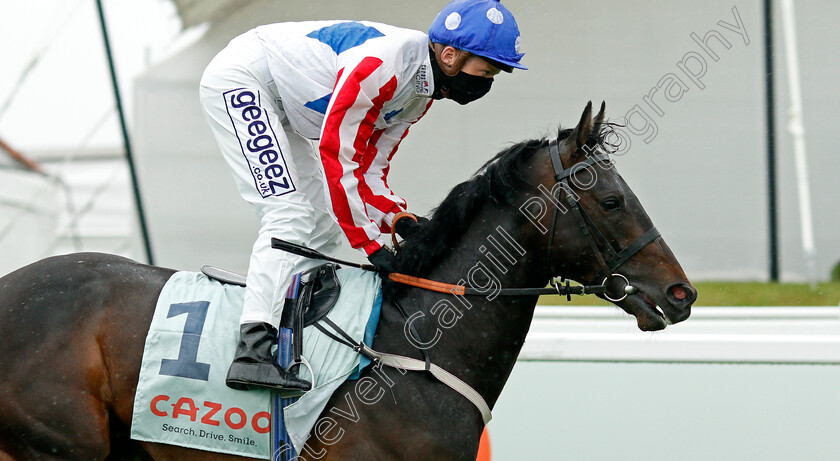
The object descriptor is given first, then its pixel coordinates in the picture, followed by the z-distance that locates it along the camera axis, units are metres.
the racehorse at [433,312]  4.51
